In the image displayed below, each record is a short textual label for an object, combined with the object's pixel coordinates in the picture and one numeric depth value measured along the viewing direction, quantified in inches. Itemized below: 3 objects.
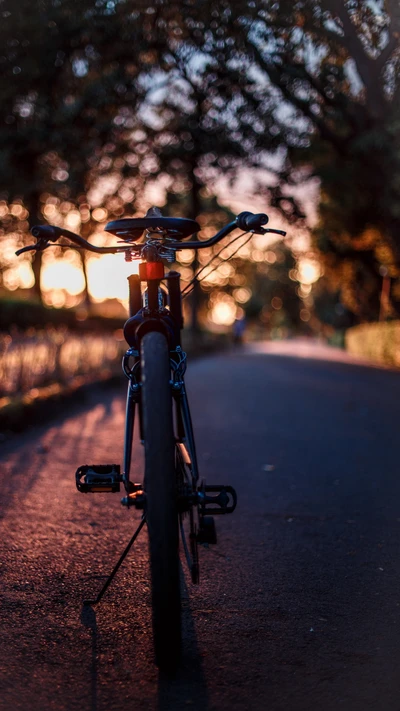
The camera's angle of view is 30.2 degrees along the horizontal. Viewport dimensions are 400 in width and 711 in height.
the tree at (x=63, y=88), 588.4
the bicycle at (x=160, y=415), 102.4
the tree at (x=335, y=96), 572.4
